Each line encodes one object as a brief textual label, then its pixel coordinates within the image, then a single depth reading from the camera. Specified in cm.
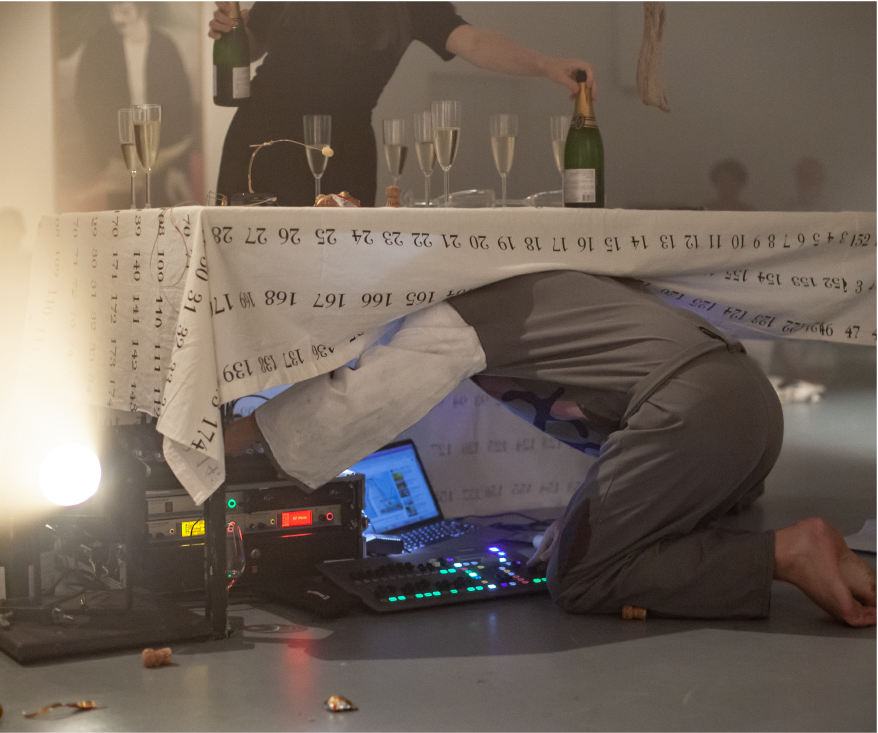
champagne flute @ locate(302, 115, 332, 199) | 214
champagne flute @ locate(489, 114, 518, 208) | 221
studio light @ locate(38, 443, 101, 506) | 180
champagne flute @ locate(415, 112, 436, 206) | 224
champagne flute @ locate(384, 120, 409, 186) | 234
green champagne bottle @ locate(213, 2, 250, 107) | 259
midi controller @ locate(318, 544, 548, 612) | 192
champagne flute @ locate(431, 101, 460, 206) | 214
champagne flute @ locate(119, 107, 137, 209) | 196
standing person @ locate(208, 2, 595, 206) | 264
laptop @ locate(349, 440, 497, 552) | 248
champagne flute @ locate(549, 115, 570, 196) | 234
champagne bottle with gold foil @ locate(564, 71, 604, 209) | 207
